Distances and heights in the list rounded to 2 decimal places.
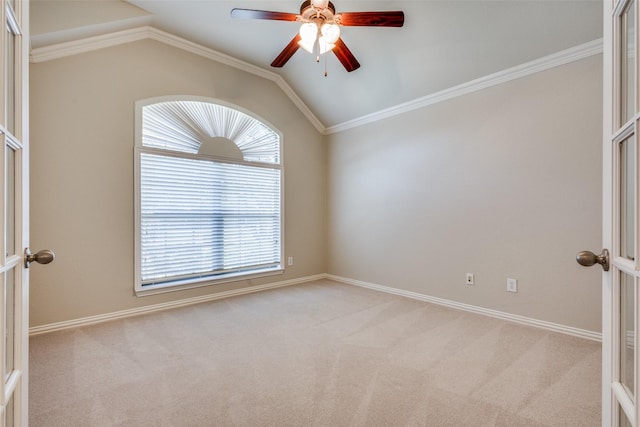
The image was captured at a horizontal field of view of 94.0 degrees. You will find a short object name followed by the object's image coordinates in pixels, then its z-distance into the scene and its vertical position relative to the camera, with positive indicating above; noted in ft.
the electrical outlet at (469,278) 10.44 -2.23
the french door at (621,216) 2.29 +0.00
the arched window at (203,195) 10.45 +0.76
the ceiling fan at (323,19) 6.77 +4.54
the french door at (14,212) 2.46 +0.01
